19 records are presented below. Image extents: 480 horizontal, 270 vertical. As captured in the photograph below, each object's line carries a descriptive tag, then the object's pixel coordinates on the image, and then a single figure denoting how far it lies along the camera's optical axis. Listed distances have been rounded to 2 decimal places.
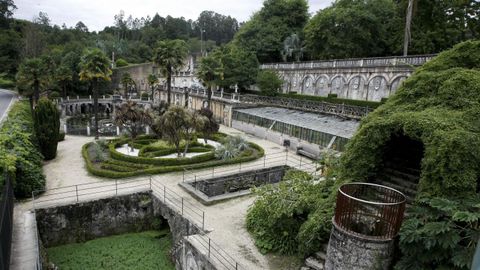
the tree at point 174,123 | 25.41
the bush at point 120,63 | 84.31
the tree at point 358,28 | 42.47
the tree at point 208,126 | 31.75
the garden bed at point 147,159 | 23.38
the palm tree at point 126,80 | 63.97
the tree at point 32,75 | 34.53
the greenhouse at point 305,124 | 27.69
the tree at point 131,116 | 30.16
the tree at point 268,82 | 44.28
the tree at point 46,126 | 24.86
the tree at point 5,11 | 85.78
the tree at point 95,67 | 33.00
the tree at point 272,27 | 54.67
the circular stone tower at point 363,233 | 10.16
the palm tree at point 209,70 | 40.28
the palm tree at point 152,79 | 61.67
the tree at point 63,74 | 59.62
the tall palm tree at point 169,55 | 40.31
